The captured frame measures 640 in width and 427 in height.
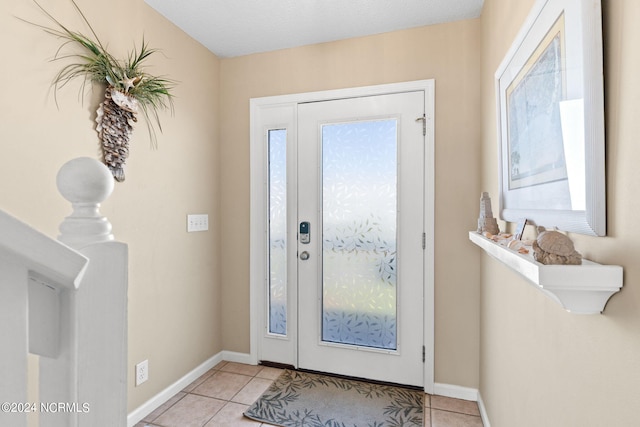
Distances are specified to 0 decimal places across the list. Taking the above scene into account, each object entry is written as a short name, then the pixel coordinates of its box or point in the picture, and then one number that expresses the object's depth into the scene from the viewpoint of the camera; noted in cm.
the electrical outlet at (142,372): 192
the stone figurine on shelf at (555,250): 69
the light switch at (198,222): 234
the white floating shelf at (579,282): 65
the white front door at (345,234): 223
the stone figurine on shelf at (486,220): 146
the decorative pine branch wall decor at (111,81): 156
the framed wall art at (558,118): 70
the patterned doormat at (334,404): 190
